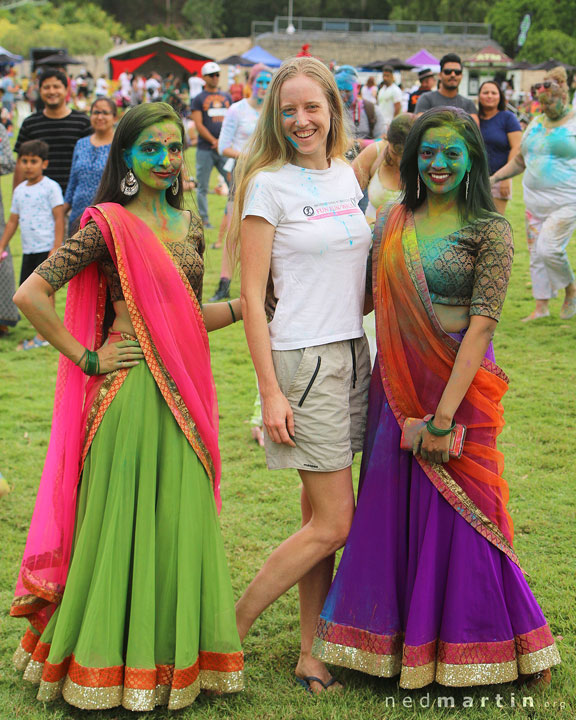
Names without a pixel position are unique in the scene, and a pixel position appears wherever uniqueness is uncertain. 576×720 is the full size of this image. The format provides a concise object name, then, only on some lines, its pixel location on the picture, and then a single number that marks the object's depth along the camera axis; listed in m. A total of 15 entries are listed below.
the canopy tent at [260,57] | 37.84
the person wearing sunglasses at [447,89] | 8.41
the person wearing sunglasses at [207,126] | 11.09
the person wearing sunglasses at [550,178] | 7.29
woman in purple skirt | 2.80
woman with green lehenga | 2.77
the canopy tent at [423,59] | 37.19
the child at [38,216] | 7.26
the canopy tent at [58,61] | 22.53
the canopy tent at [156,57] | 39.06
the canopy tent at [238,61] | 36.38
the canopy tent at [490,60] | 38.06
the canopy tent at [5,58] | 32.53
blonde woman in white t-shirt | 2.82
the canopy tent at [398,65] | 31.78
